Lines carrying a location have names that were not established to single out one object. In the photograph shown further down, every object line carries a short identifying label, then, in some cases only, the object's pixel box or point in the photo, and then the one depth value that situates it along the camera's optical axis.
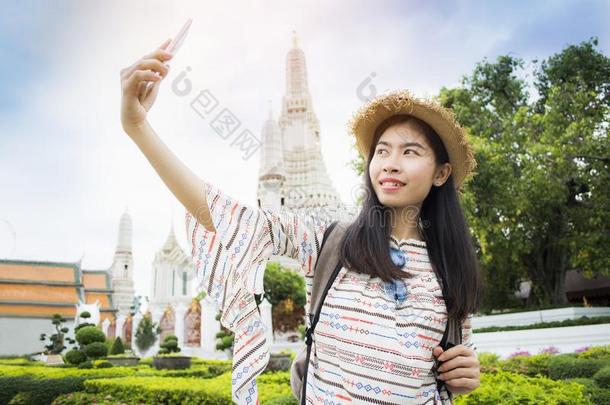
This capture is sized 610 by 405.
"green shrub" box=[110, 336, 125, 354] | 20.56
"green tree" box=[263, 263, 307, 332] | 29.06
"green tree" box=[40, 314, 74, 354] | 18.32
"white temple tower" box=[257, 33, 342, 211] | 39.15
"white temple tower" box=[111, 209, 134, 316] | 42.91
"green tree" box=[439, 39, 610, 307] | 13.34
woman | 1.56
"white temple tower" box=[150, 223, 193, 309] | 41.69
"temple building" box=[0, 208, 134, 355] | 21.33
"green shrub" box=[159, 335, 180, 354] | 17.66
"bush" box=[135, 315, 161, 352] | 29.55
